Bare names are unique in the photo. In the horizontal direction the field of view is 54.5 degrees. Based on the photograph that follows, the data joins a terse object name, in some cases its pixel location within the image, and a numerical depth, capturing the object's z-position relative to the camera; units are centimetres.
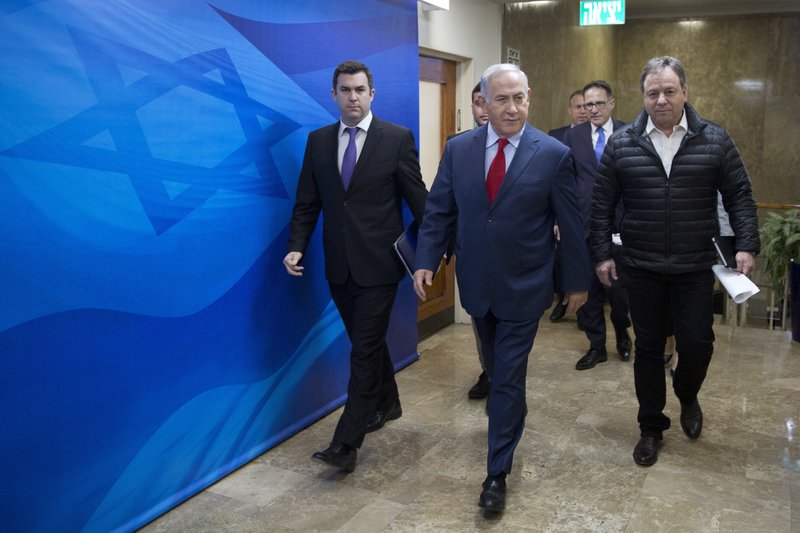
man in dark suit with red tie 304
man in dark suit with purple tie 357
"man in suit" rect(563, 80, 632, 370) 517
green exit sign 696
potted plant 573
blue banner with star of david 252
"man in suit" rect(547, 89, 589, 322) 553
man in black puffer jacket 335
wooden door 574
